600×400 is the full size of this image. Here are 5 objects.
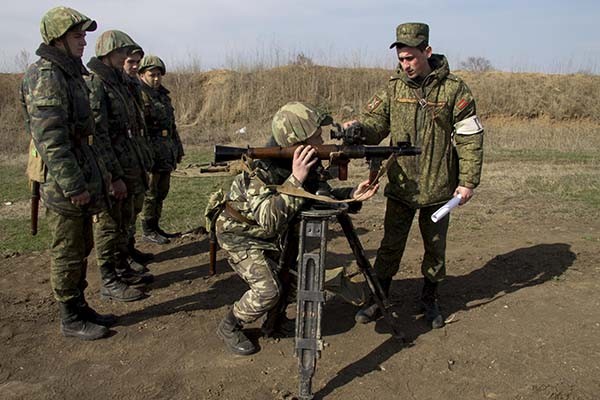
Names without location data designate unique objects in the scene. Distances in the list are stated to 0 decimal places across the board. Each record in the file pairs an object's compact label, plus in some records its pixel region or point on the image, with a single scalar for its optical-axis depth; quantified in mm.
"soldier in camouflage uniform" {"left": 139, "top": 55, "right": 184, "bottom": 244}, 6562
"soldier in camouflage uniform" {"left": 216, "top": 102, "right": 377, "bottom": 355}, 3303
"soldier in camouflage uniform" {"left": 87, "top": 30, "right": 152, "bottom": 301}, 4754
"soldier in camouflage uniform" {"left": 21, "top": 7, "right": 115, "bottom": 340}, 3613
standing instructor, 3920
